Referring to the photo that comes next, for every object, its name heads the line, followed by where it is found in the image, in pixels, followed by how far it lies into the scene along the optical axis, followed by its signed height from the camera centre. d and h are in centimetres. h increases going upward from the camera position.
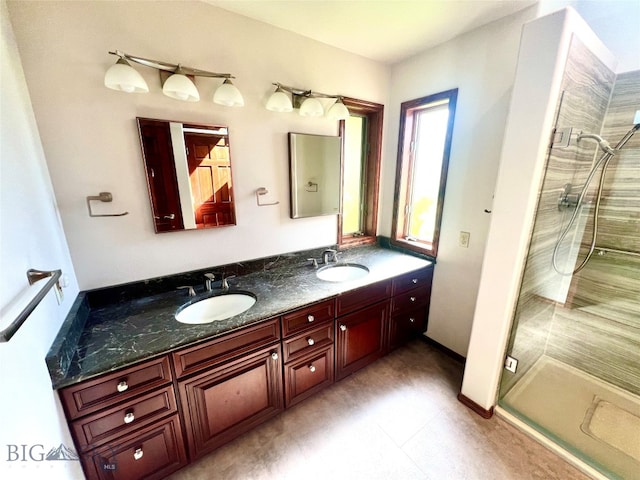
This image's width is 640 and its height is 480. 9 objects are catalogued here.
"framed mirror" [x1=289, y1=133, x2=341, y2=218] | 186 +3
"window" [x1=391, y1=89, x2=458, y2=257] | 195 +8
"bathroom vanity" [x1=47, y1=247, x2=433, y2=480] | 103 -91
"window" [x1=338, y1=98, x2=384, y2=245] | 223 +5
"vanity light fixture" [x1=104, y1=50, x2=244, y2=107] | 114 +47
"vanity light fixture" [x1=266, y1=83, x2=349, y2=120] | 160 +50
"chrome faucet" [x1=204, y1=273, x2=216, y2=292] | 159 -63
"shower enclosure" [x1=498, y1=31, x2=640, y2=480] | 138 -77
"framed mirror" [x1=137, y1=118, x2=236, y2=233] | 139 +3
